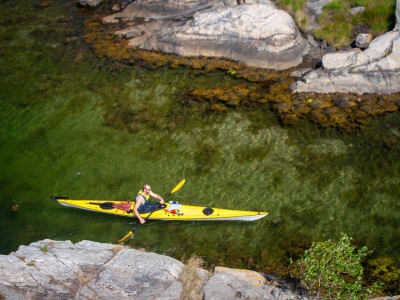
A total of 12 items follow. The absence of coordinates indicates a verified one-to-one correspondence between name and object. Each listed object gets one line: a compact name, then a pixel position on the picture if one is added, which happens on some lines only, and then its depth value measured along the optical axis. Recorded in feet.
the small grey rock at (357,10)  57.12
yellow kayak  32.58
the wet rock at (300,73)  50.39
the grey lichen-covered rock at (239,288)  23.18
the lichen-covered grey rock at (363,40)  50.34
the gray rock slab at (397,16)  49.49
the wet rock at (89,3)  75.92
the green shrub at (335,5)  57.93
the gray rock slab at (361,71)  45.09
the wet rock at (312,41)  54.85
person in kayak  32.55
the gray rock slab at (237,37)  52.37
